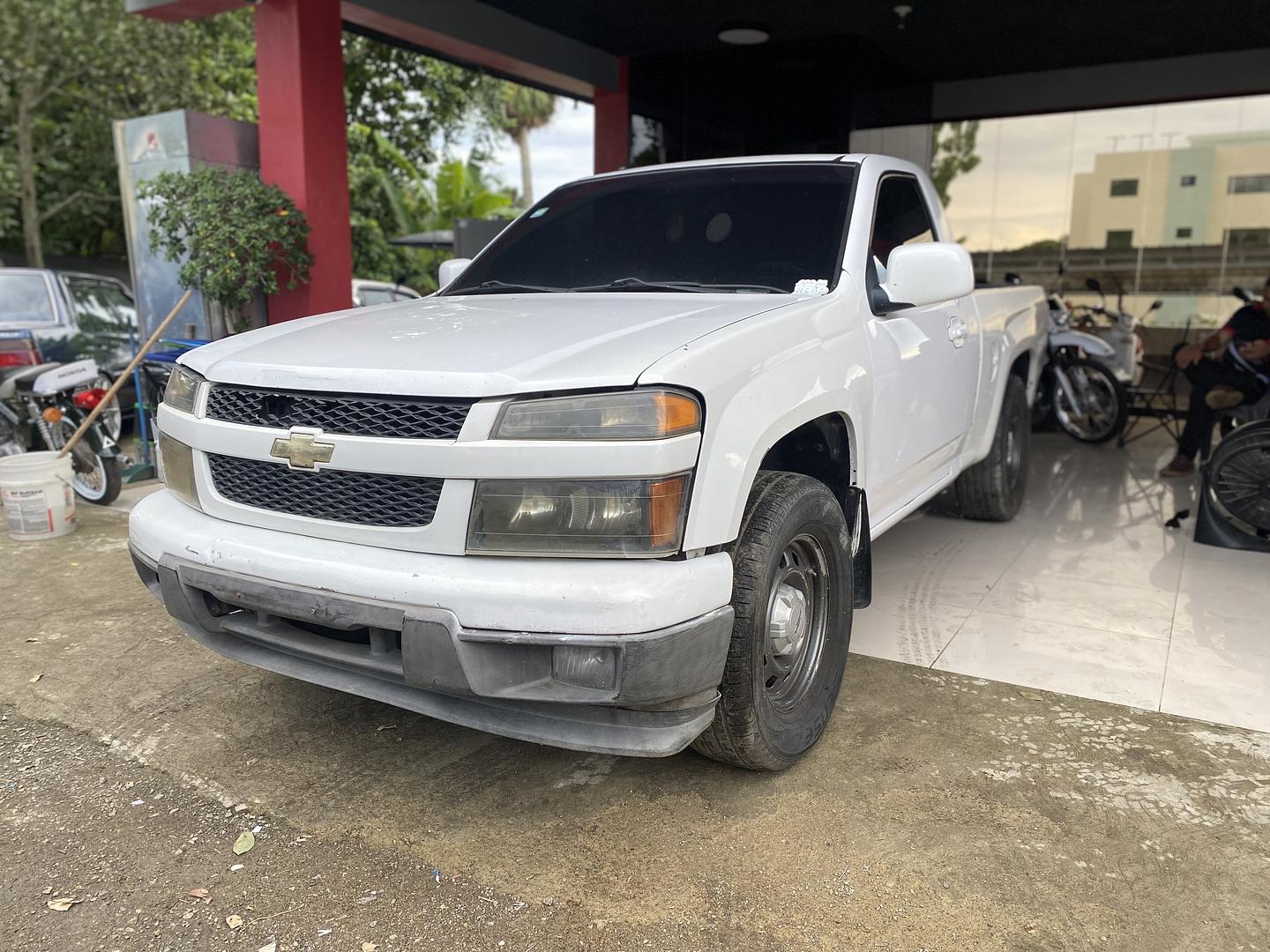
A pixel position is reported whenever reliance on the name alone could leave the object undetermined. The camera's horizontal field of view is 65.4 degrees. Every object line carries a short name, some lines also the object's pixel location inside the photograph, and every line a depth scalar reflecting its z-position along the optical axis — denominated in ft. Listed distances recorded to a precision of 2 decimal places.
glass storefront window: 38.58
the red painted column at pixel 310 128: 23.58
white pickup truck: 7.11
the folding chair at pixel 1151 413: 26.43
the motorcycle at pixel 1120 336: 28.48
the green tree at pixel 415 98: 57.16
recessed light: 31.73
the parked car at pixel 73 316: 26.22
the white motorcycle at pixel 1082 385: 27.30
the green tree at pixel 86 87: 43.24
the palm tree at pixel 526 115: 93.97
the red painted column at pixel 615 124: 36.11
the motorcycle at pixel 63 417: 20.54
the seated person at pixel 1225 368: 19.63
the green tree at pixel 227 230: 22.72
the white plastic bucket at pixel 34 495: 17.57
